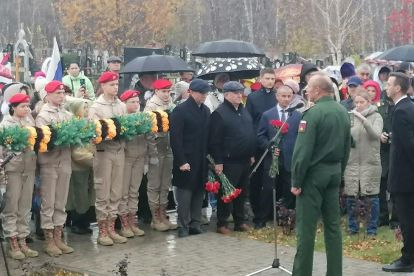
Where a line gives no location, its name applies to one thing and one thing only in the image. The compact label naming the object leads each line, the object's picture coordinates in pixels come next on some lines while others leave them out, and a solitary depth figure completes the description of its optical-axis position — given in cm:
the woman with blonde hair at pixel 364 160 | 1105
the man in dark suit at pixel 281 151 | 1164
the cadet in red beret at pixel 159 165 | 1154
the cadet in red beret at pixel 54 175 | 1013
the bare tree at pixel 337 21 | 4738
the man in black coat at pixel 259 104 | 1252
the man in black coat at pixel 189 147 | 1115
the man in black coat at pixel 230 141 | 1142
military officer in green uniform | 834
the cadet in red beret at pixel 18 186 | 984
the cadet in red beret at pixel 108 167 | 1075
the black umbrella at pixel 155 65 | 1347
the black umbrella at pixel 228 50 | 1598
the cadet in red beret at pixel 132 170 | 1115
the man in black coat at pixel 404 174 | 923
